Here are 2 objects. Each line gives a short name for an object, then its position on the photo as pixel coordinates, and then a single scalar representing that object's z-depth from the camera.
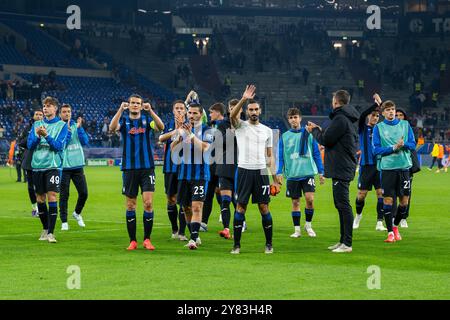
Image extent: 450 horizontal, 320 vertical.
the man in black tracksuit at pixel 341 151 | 15.86
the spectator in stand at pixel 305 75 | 72.77
